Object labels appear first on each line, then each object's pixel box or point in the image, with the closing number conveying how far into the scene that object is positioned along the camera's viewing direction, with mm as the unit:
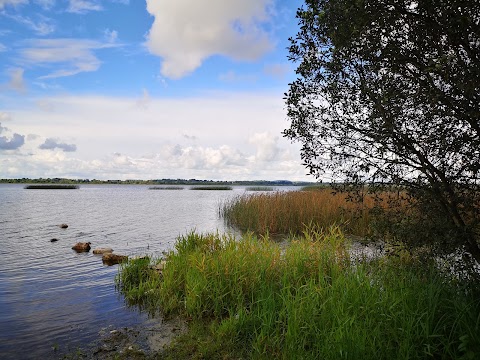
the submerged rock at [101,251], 14906
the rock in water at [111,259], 13116
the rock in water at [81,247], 15766
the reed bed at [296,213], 16766
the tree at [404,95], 4539
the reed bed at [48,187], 108506
